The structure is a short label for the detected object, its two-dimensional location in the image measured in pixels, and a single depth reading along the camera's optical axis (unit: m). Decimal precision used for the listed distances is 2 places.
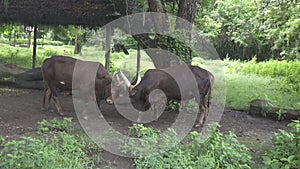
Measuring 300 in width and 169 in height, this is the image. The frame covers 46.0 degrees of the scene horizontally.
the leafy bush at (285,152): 4.21
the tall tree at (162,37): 7.75
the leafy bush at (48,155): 3.81
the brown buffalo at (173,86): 6.43
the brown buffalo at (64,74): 6.96
